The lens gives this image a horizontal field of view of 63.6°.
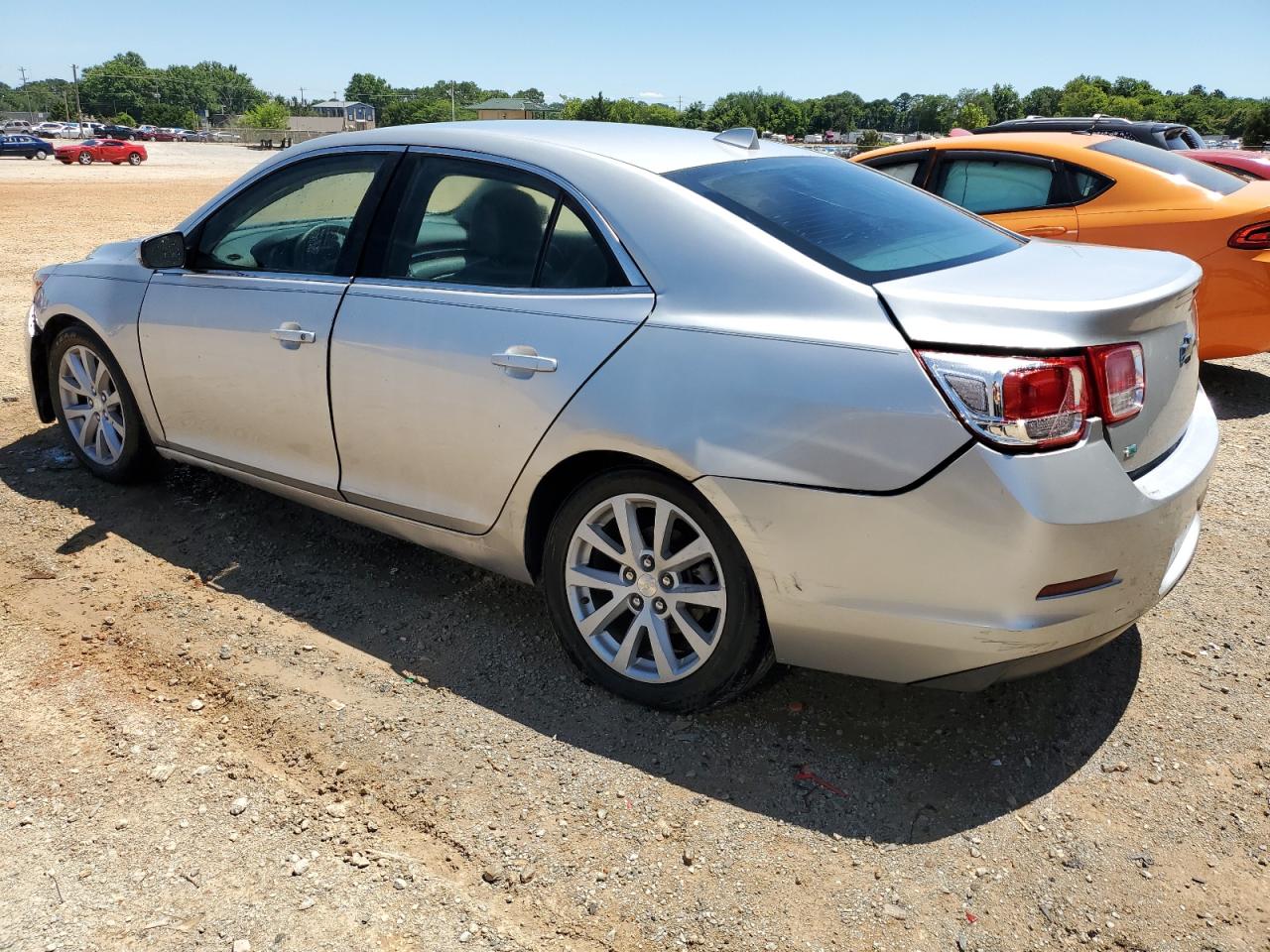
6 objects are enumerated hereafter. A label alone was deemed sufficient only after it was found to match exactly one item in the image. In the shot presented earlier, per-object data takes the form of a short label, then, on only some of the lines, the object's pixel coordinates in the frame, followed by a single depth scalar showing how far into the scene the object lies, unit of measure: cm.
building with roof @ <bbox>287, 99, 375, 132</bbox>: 11725
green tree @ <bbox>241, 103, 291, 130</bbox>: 11344
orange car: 602
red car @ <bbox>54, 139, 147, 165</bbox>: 4706
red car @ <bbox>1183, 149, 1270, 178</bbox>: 1020
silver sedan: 247
